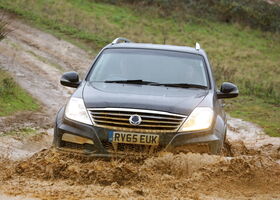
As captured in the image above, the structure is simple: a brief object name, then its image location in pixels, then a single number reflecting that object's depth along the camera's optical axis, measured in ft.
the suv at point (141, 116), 38.29
